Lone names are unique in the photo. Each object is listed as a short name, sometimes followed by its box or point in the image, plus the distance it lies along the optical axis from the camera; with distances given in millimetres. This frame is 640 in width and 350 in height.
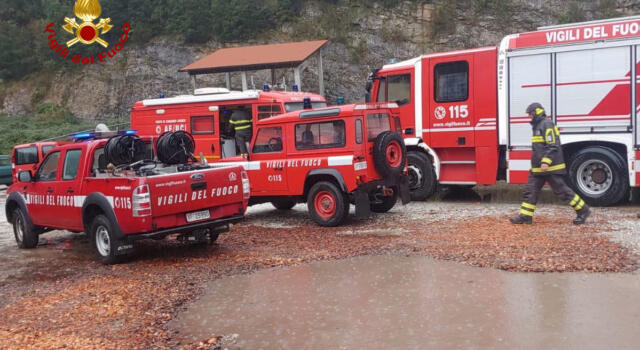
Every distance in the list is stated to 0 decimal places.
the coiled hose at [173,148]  8617
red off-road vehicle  9766
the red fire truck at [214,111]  13594
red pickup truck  7469
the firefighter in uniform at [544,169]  8984
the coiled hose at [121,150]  8172
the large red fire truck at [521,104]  10539
